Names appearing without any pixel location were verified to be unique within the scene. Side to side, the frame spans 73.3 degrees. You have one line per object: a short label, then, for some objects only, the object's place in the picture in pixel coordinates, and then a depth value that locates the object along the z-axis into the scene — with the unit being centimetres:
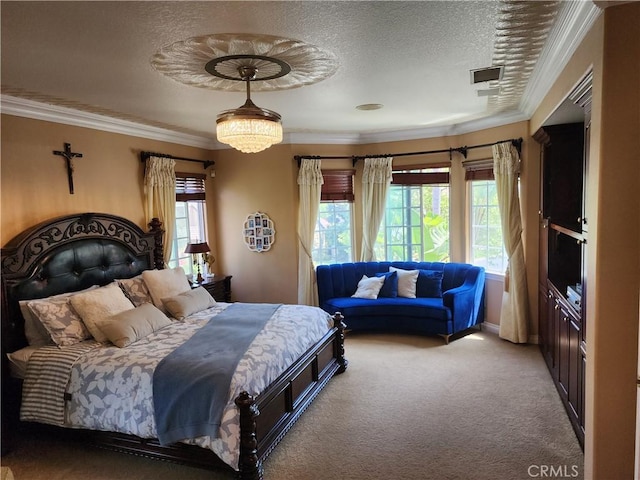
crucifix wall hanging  389
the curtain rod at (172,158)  476
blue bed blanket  255
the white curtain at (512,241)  466
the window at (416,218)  568
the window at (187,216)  539
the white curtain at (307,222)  567
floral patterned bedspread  255
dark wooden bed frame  265
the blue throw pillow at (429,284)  532
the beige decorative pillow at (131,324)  317
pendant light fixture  277
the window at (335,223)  593
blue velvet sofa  488
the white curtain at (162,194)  477
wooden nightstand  509
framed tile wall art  582
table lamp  511
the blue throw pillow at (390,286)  539
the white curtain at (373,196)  575
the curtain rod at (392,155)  529
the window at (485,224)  517
